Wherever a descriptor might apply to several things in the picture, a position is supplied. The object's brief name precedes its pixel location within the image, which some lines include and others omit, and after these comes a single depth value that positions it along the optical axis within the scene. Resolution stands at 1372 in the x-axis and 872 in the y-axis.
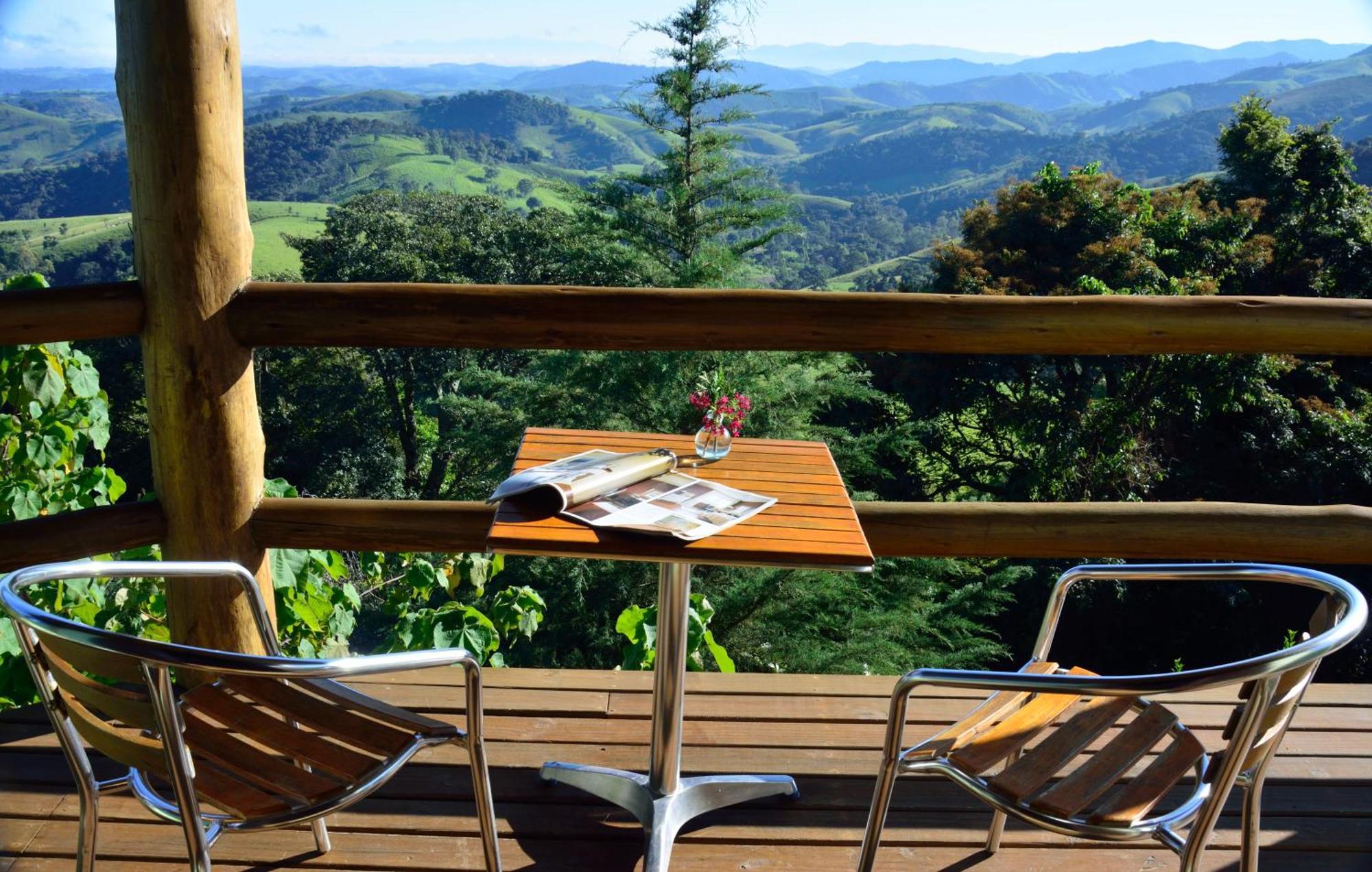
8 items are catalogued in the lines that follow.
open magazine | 1.52
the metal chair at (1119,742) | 1.19
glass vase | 1.89
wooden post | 1.93
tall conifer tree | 13.22
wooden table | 1.43
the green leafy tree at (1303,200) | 15.11
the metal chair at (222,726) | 1.15
